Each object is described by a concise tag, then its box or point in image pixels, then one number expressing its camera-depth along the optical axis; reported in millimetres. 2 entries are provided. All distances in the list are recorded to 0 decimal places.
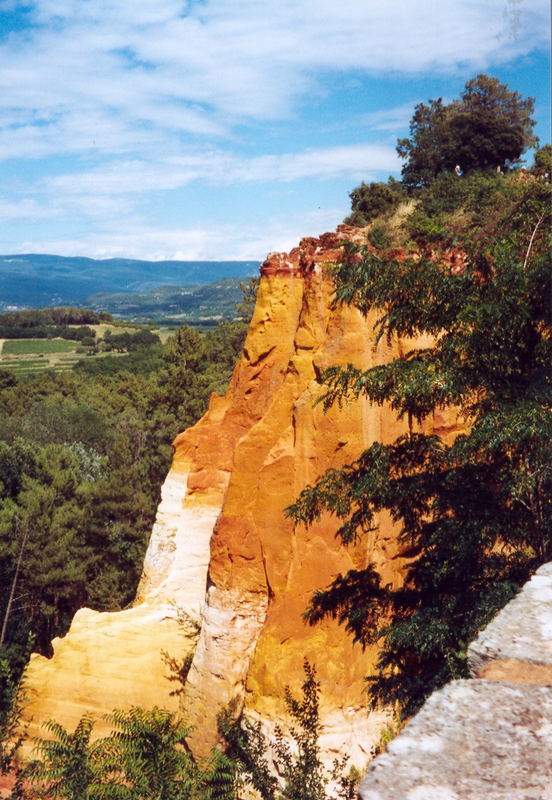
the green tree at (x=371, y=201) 28281
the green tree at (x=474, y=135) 31422
